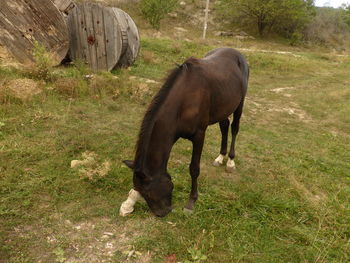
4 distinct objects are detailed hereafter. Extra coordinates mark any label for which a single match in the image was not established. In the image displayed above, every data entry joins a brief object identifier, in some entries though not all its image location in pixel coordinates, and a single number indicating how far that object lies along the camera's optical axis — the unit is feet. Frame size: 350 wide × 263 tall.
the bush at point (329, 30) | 92.71
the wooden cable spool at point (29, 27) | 21.20
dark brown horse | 8.00
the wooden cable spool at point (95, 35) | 23.53
